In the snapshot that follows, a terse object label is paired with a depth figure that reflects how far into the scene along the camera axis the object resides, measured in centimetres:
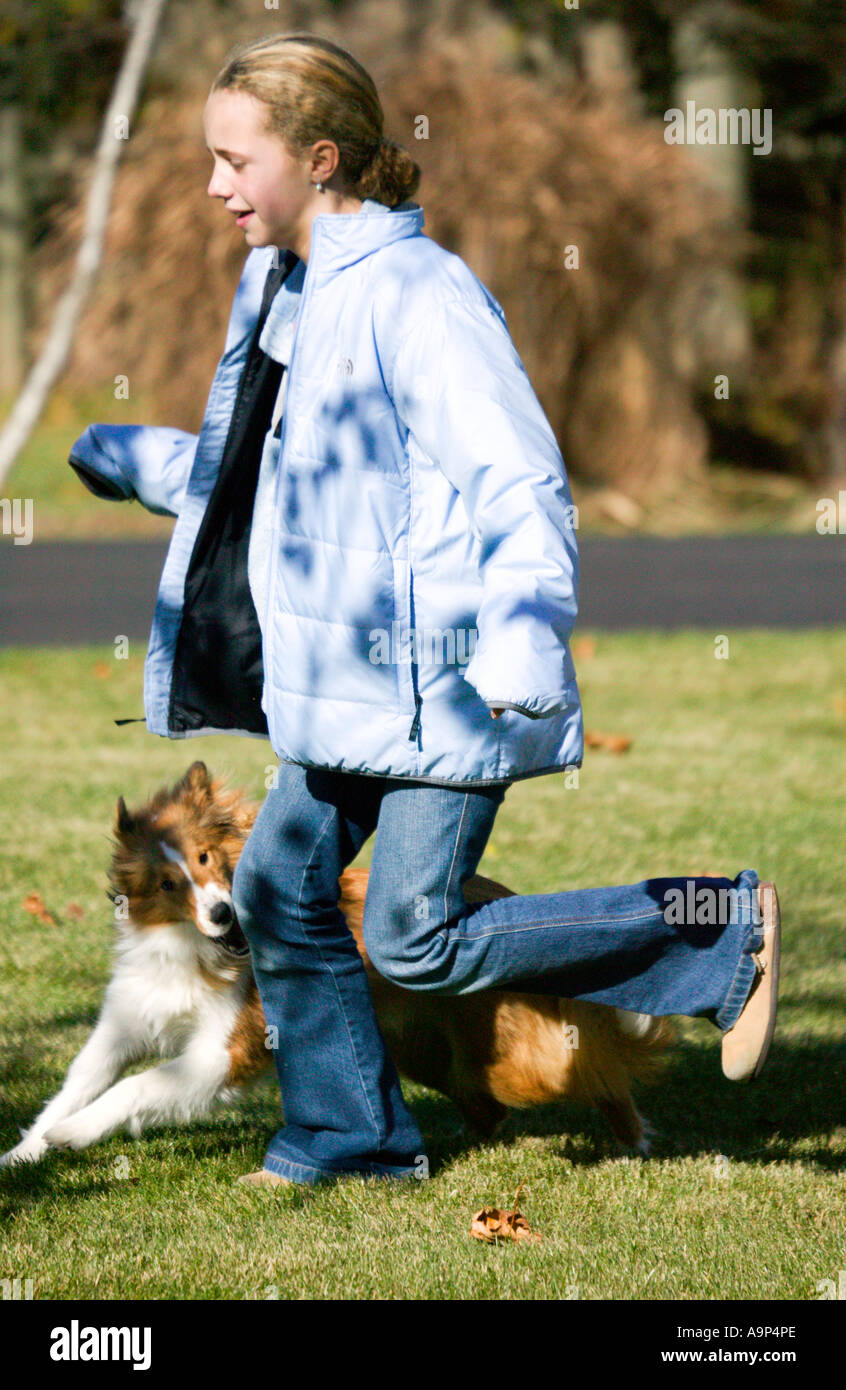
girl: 641
